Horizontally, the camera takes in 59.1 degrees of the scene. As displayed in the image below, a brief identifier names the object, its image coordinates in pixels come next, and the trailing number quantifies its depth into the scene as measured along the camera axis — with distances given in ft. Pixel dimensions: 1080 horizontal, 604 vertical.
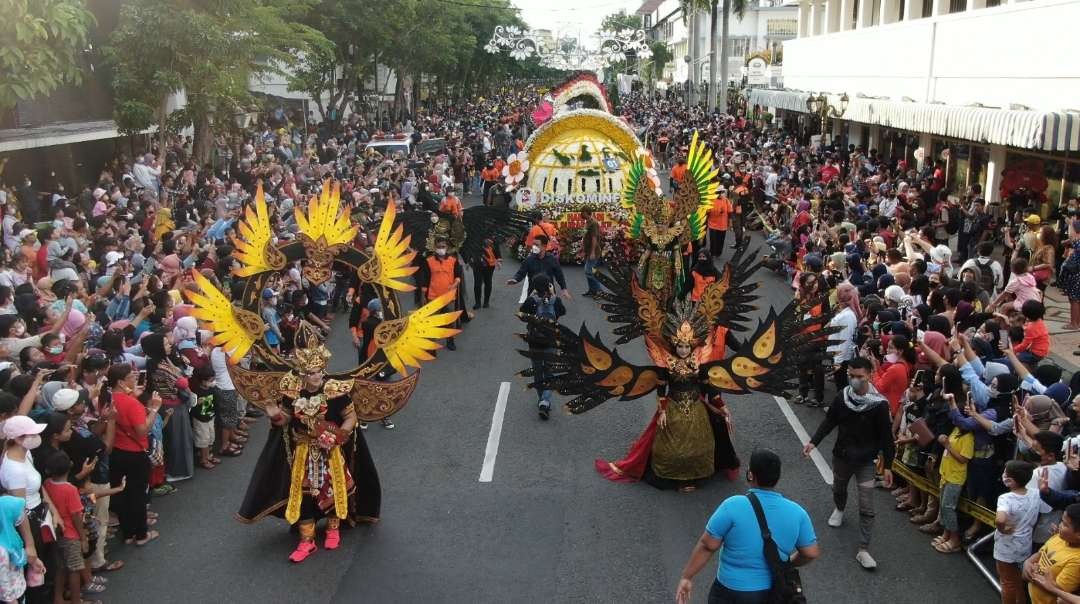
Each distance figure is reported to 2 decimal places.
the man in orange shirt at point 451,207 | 45.10
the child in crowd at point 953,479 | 22.30
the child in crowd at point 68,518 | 19.97
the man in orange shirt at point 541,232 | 42.96
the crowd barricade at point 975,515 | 21.61
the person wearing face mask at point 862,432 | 22.48
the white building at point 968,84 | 53.67
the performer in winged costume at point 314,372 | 23.04
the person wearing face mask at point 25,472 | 18.93
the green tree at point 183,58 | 59.11
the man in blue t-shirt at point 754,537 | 15.57
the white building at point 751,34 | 222.28
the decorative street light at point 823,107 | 93.62
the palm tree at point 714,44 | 142.04
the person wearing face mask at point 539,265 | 40.70
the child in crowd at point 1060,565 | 16.28
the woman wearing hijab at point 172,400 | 26.35
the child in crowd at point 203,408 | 28.48
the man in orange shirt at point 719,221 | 58.34
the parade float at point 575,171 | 60.70
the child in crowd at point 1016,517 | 18.83
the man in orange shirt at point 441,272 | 41.32
